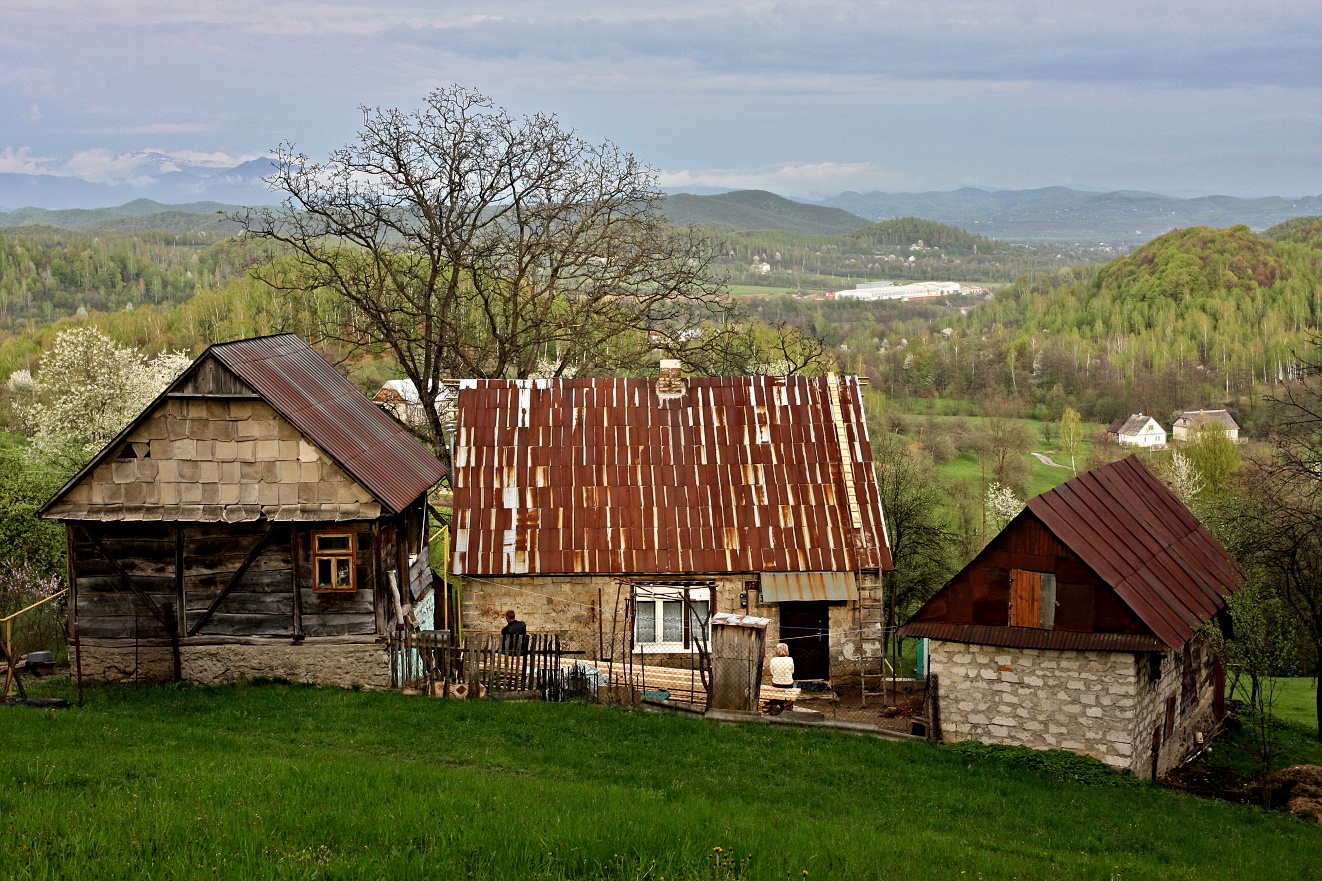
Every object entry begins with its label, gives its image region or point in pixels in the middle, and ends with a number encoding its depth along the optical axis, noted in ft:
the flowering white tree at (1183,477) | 203.09
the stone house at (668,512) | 67.15
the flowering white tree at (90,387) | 153.58
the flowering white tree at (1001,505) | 185.16
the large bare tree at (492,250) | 96.12
